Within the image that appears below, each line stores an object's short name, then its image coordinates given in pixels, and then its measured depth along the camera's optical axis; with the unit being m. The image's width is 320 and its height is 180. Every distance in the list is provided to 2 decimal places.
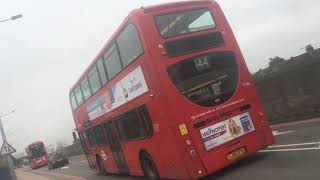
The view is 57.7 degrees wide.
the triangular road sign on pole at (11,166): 14.37
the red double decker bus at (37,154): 32.59
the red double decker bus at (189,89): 6.35
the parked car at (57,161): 25.91
